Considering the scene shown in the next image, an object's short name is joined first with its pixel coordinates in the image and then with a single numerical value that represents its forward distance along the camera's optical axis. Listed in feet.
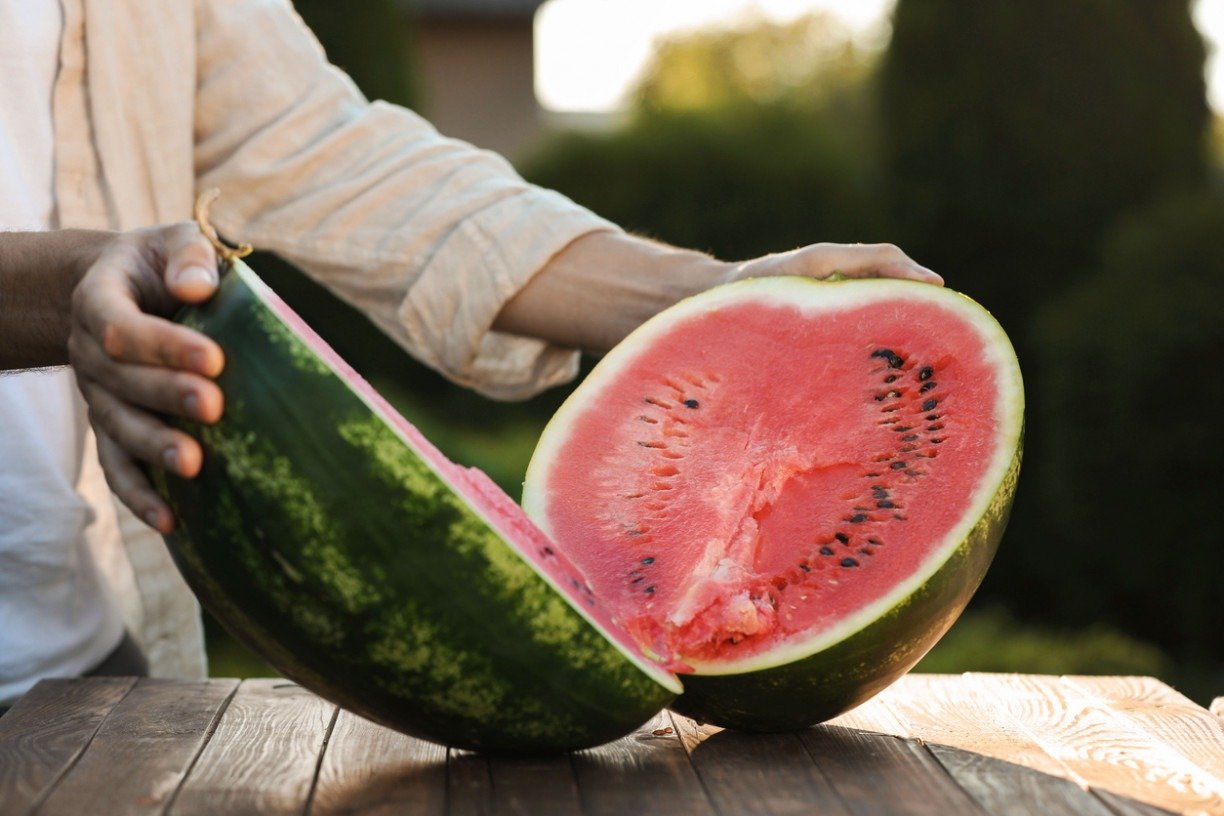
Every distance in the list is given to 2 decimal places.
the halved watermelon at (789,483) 5.33
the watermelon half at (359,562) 4.51
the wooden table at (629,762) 4.90
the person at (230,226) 7.28
